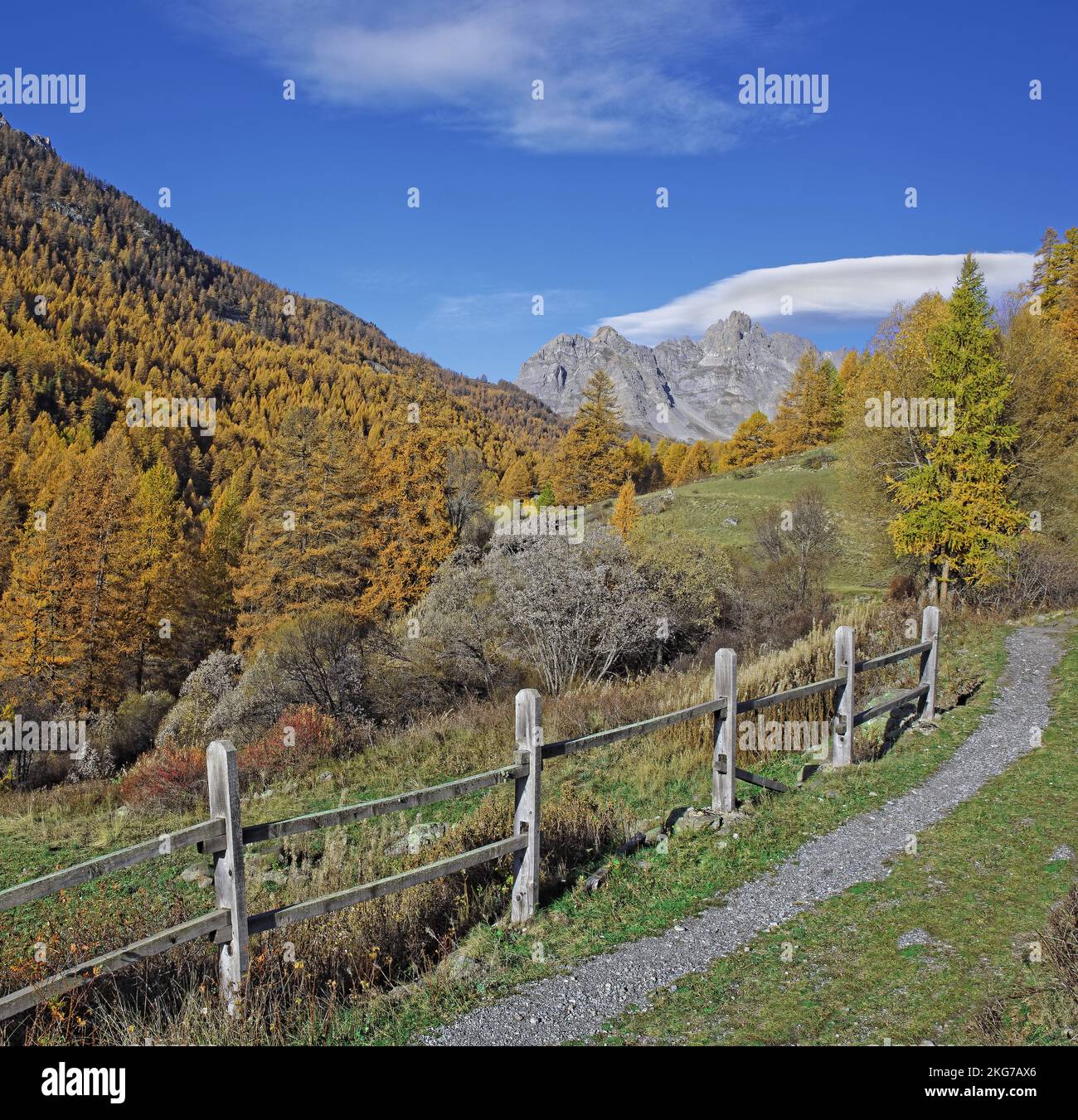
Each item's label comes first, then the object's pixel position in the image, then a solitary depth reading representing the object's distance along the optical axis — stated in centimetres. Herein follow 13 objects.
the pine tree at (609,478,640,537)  3947
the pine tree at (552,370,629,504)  6175
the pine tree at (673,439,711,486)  8766
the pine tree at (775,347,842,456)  7238
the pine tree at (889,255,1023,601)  2347
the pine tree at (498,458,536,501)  7738
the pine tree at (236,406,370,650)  3394
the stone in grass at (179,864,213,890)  909
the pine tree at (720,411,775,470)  7888
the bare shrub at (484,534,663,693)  1894
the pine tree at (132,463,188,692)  3841
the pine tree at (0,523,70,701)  3219
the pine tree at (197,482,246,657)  4391
